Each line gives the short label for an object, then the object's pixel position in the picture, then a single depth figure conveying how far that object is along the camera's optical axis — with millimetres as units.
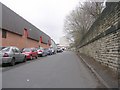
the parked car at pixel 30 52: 10559
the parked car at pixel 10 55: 6975
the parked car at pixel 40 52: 14936
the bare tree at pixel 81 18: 23363
